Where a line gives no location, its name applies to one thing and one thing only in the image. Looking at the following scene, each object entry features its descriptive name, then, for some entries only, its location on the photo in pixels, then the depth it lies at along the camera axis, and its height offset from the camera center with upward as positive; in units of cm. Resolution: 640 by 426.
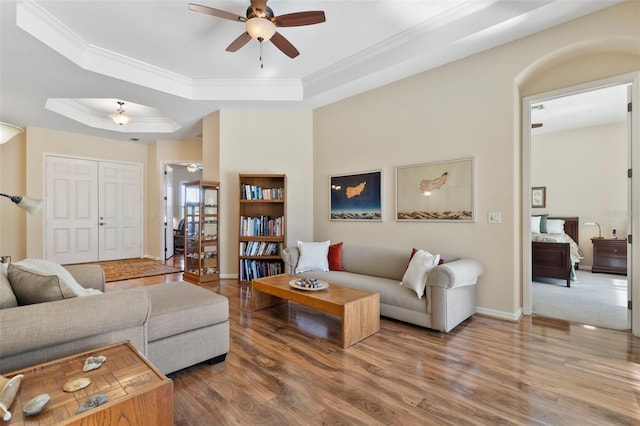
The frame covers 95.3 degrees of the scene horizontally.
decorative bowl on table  297 -76
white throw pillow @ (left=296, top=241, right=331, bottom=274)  402 -64
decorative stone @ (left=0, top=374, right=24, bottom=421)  101 -67
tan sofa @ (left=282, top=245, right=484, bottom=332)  277 -82
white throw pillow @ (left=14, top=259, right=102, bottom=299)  162 -40
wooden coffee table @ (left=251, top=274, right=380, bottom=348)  255 -86
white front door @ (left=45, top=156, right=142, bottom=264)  630 +5
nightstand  534 -83
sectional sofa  135 -67
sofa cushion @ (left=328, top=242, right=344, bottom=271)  415 -66
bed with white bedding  458 -74
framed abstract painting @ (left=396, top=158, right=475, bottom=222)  348 +26
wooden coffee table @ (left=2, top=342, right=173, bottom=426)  104 -72
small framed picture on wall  656 +32
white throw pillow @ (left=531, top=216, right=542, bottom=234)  568 -25
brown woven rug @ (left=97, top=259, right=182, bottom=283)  528 -115
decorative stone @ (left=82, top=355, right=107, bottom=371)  134 -71
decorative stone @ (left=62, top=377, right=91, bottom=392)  119 -72
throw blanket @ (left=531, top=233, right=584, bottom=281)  480 -47
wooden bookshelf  488 -41
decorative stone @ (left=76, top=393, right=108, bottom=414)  106 -71
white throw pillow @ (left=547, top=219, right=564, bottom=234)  568 -30
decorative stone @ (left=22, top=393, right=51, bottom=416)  103 -70
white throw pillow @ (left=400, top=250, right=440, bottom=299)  292 -61
